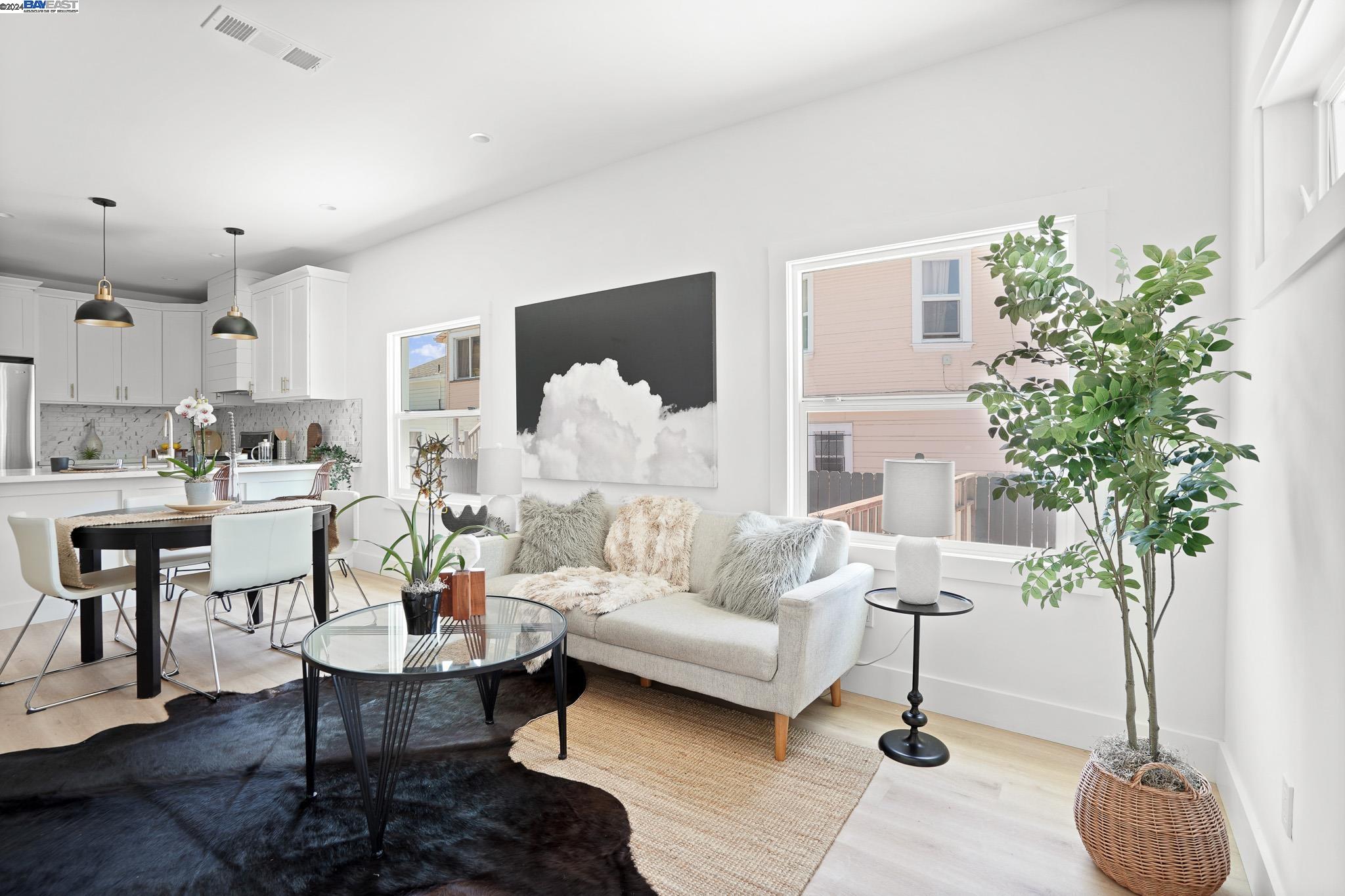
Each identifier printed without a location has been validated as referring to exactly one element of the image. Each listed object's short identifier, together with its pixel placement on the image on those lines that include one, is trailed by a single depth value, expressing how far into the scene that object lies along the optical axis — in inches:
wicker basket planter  66.1
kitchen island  160.6
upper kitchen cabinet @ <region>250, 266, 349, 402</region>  225.9
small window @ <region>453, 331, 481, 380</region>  194.9
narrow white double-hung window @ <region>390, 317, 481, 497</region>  197.3
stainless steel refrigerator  217.9
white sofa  94.8
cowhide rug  70.5
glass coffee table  76.1
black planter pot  89.8
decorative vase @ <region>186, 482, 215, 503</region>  140.3
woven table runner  120.7
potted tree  64.5
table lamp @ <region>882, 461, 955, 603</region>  93.7
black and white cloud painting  141.3
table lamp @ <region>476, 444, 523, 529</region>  140.0
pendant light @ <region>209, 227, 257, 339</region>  196.9
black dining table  119.4
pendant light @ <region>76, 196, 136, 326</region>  176.6
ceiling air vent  100.4
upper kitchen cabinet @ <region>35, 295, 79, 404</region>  251.8
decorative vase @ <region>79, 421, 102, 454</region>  237.1
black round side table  96.0
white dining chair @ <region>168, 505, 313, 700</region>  123.2
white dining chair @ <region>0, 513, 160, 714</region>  117.8
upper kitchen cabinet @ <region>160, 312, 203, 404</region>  281.6
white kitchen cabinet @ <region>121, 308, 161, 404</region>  272.4
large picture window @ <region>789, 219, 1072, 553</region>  113.5
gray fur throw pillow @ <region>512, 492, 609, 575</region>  139.3
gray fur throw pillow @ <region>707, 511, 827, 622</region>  108.1
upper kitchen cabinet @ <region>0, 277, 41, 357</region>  238.4
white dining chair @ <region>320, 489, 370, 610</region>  165.0
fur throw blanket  118.6
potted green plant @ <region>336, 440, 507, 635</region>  90.0
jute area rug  73.0
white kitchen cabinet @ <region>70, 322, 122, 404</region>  261.4
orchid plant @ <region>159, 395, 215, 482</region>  140.0
